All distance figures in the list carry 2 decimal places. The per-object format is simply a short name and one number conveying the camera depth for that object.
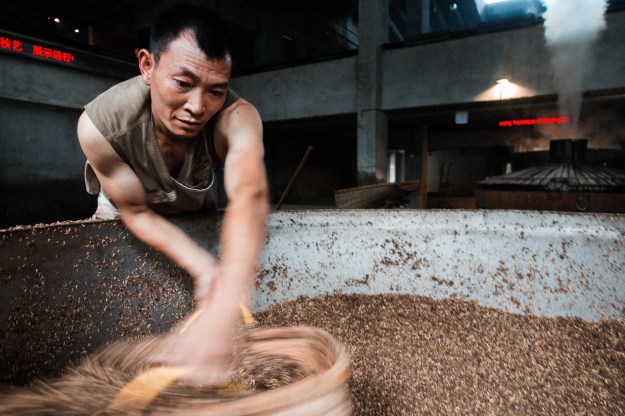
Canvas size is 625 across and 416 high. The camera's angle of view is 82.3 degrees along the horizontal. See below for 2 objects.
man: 0.99
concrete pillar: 6.21
